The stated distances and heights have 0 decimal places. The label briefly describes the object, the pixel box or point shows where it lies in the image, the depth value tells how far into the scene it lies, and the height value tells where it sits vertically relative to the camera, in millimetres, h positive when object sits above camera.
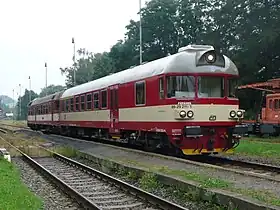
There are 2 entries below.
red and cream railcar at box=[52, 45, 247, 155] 14742 +465
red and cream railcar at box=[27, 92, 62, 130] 36594 +521
